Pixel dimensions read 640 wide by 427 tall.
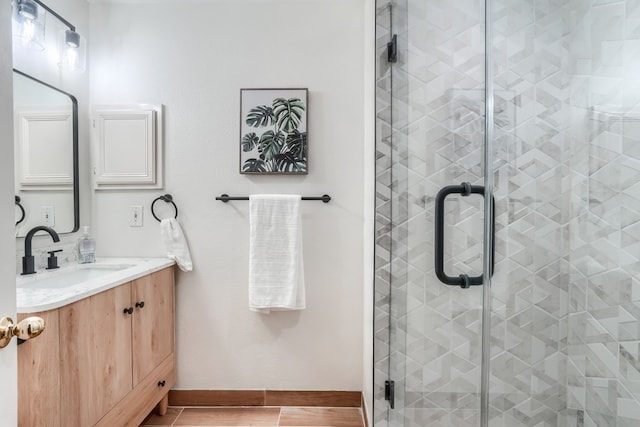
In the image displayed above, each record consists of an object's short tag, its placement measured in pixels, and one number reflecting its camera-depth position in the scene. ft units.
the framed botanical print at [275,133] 6.29
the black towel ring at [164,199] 6.31
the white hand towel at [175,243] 6.18
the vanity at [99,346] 3.32
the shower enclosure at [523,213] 2.28
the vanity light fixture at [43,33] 4.85
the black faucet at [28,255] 4.73
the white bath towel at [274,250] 6.04
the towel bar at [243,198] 6.23
